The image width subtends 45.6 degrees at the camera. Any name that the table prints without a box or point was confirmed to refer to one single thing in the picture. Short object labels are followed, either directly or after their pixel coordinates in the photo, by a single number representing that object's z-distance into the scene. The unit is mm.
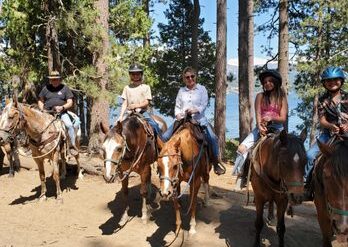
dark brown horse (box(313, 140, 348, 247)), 3988
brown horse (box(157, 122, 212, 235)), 5768
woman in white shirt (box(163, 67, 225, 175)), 7680
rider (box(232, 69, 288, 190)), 6617
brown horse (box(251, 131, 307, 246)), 5188
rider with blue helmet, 5605
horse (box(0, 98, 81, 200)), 8258
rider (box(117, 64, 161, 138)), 8227
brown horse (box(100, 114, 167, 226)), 6445
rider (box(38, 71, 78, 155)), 9789
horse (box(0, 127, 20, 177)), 11089
